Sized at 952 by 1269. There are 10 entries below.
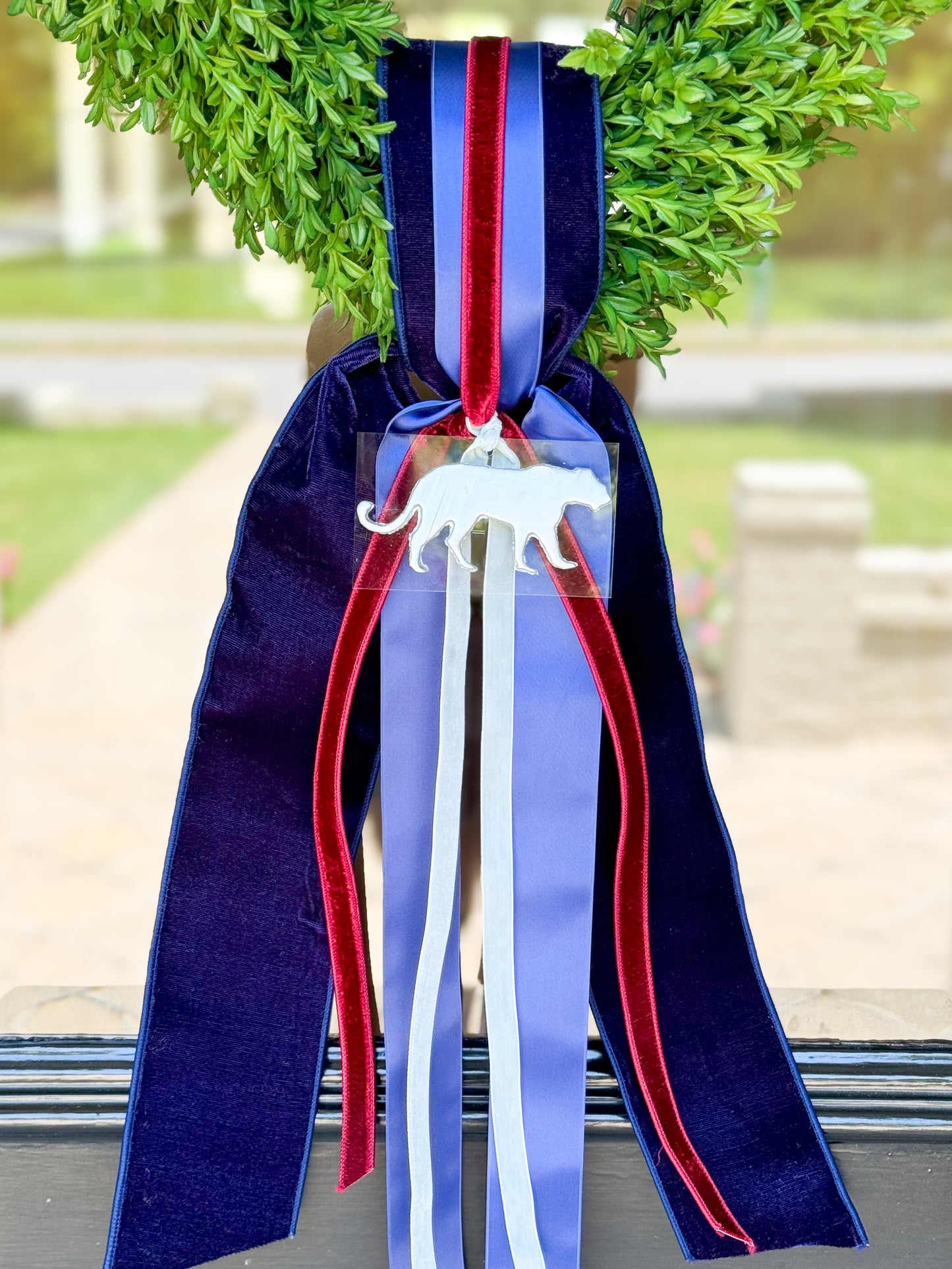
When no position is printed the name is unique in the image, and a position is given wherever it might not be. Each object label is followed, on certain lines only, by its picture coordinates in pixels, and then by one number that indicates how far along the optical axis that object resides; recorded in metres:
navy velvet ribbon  0.73
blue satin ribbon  0.65
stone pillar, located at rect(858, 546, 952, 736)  3.02
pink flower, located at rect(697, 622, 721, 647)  3.35
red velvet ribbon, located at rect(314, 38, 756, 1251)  0.65
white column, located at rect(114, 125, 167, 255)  5.36
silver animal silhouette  0.66
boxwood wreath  0.62
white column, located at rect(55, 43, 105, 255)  5.16
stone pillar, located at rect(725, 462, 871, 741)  2.91
